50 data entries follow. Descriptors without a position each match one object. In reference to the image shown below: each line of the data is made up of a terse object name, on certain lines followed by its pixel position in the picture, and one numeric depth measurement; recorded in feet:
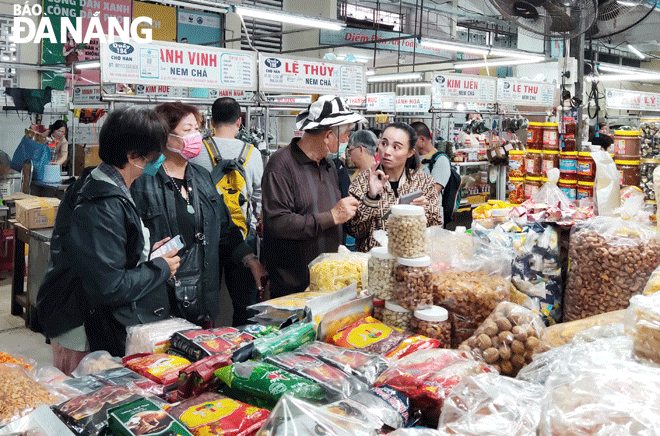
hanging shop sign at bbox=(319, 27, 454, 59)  47.37
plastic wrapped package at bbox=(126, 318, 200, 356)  5.99
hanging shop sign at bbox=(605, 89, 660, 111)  39.49
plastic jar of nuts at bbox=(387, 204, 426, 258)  6.27
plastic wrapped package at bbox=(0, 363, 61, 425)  4.36
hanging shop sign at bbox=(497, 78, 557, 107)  28.37
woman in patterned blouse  10.75
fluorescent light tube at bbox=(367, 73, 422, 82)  37.32
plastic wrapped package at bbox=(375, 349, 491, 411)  4.79
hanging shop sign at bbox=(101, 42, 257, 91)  14.55
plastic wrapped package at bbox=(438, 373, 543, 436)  4.12
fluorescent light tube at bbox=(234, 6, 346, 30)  20.83
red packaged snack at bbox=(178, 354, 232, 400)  4.93
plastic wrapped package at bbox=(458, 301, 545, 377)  5.78
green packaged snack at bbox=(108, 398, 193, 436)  4.04
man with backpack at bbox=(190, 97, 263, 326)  13.14
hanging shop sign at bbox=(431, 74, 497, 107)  25.31
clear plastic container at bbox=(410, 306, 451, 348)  6.20
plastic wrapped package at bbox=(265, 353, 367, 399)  4.69
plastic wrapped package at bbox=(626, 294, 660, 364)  4.83
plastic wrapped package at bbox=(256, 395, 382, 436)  3.87
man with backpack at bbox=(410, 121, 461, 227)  18.90
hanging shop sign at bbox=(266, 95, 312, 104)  38.27
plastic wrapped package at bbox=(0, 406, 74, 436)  3.99
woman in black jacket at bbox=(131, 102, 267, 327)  9.10
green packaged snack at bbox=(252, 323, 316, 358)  5.38
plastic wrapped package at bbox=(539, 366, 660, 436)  3.69
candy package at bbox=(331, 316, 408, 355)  5.75
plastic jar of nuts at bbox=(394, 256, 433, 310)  6.23
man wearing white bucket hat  9.97
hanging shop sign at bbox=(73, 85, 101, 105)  35.65
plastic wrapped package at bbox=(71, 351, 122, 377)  5.63
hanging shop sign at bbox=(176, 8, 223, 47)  43.09
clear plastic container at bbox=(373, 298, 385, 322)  6.57
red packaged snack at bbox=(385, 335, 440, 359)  5.64
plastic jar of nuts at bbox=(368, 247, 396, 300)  6.40
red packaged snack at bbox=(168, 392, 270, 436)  4.17
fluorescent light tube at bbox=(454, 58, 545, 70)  34.00
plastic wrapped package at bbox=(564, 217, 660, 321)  7.25
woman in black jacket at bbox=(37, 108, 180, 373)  7.07
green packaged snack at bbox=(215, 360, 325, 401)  4.50
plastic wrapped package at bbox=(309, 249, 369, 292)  7.46
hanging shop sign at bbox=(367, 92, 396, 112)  37.32
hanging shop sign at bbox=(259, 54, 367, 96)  18.02
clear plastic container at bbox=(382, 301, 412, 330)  6.34
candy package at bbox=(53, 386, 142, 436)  4.22
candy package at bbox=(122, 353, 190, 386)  5.14
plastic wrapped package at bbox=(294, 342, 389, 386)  5.10
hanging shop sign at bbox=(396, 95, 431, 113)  38.58
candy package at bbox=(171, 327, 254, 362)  5.56
